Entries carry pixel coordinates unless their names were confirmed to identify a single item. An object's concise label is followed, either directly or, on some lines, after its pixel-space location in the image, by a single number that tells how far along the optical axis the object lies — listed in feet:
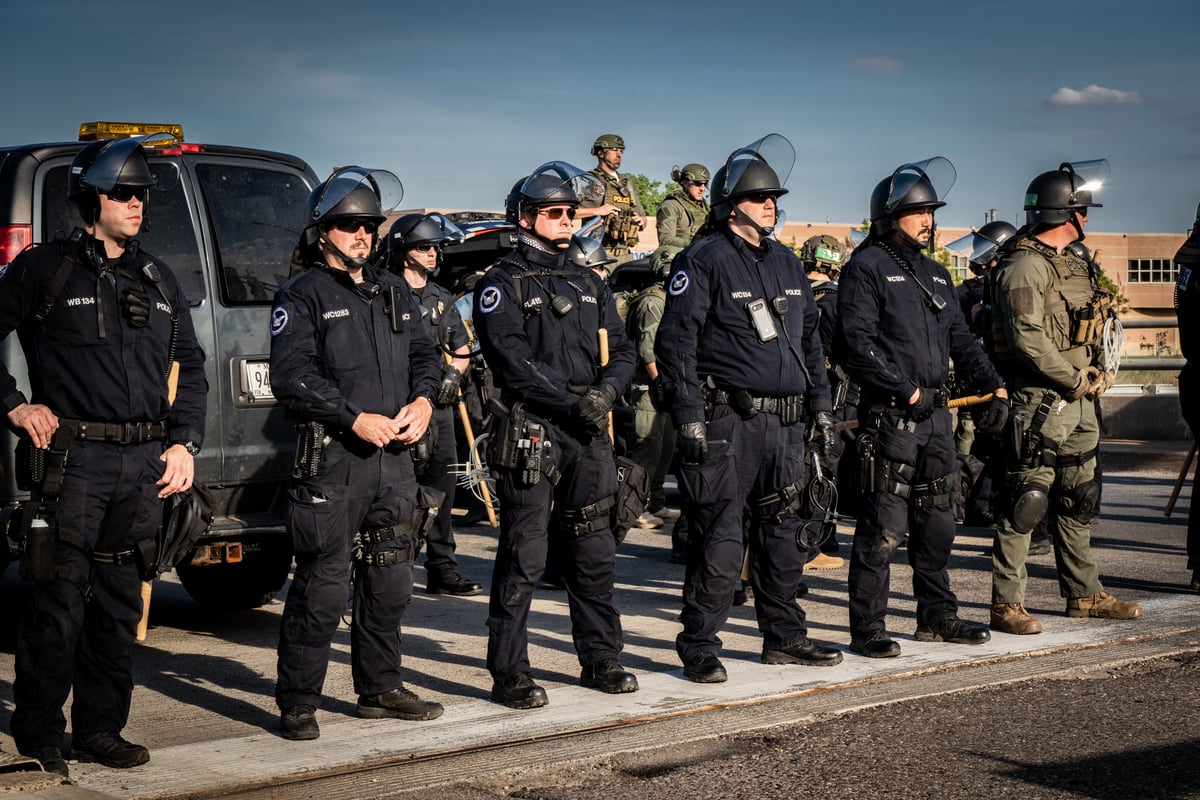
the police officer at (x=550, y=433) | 22.00
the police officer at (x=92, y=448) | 18.33
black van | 25.05
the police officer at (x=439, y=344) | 32.09
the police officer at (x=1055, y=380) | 27.27
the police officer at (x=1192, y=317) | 30.71
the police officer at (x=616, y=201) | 51.42
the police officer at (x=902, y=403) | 25.25
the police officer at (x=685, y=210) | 49.01
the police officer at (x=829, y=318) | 35.22
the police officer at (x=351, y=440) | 20.15
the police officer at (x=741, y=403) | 23.32
